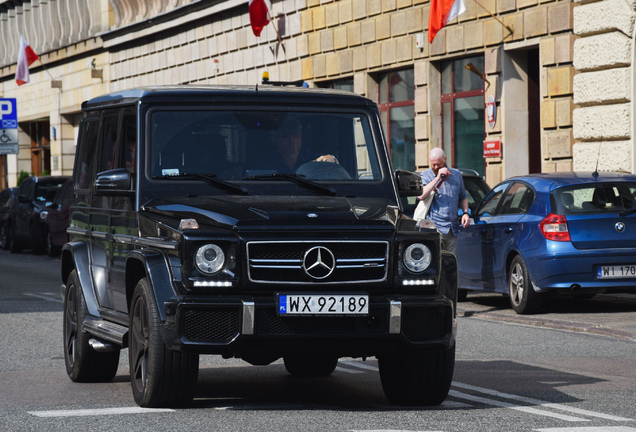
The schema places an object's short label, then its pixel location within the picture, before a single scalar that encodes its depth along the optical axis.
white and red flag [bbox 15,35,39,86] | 45.34
